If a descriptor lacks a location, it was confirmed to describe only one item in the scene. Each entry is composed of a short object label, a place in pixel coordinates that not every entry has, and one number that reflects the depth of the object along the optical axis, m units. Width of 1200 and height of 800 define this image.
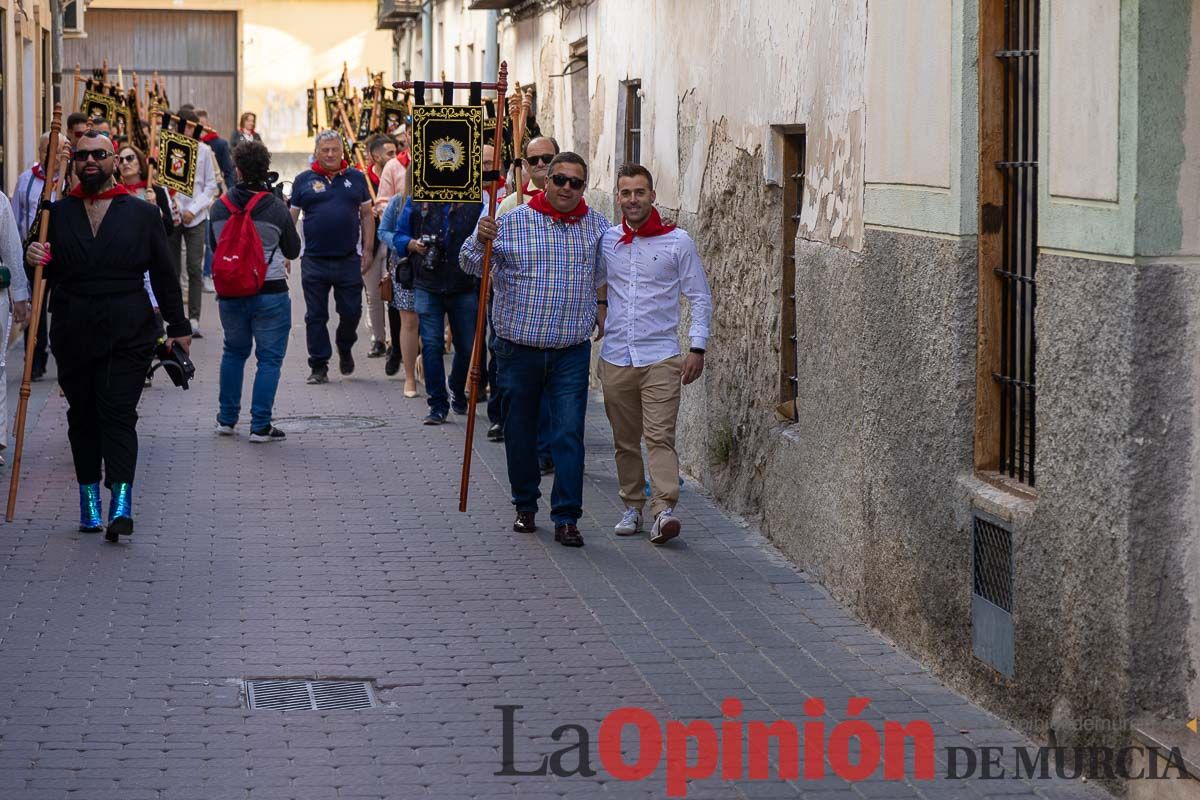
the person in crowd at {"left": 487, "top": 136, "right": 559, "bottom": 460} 12.31
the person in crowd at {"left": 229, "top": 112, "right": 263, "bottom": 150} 30.07
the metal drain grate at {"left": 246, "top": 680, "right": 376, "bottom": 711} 6.53
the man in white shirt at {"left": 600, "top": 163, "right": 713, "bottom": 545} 9.34
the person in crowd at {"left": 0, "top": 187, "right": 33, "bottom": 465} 9.80
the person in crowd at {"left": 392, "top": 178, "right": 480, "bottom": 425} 13.02
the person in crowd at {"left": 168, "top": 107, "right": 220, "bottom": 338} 18.64
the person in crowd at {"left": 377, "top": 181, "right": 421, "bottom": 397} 13.98
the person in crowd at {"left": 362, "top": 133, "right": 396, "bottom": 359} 16.58
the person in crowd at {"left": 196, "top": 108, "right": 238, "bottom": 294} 22.15
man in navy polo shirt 15.09
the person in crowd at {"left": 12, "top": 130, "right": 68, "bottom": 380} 14.09
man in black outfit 9.20
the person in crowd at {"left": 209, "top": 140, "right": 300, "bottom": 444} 12.48
